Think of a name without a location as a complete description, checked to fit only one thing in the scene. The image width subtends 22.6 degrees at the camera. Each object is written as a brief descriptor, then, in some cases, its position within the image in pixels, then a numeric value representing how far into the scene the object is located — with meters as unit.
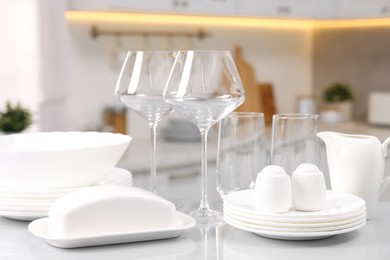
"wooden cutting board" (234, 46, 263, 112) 4.02
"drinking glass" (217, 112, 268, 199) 1.36
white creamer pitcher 1.36
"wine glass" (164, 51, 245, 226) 1.31
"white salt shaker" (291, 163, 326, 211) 1.26
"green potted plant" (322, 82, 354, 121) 4.38
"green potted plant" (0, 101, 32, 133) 2.60
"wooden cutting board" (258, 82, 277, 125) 4.37
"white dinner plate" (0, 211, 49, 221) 1.36
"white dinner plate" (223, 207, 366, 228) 1.23
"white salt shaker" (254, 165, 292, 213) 1.24
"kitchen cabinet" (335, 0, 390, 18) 4.06
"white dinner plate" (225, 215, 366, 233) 1.23
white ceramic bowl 1.33
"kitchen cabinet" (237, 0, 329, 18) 3.89
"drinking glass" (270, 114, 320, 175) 1.32
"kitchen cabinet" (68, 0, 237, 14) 2.99
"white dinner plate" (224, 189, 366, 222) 1.23
